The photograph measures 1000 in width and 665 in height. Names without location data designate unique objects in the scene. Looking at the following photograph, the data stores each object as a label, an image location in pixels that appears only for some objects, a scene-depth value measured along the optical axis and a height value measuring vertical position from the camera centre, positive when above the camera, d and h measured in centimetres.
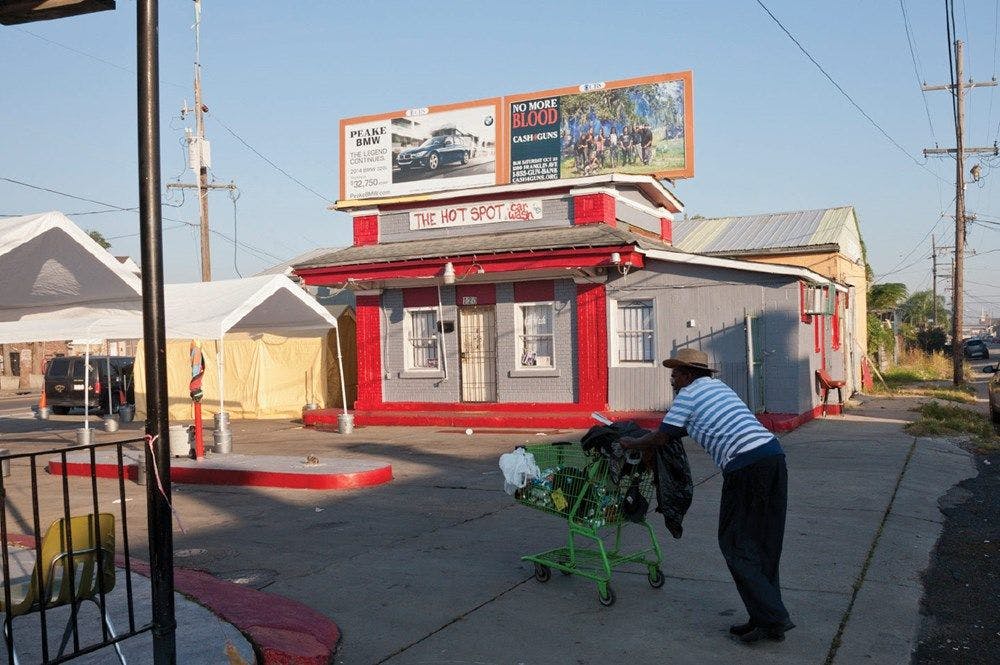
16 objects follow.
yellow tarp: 2405 -87
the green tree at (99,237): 6709 +829
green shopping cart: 645 -118
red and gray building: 1766 +57
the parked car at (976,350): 6800 -166
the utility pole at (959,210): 2983 +397
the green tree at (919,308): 8112 +204
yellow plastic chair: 468 -117
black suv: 2761 -109
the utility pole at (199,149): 3048 +665
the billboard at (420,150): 2217 +475
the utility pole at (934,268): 8335 +585
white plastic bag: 676 -97
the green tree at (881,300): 3334 +113
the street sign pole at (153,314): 479 +17
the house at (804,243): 2588 +288
